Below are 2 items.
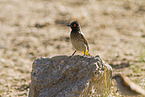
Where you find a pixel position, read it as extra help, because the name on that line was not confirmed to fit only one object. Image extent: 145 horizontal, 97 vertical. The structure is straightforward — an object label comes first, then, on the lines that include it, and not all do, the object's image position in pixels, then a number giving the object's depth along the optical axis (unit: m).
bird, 9.50
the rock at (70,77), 7.71
